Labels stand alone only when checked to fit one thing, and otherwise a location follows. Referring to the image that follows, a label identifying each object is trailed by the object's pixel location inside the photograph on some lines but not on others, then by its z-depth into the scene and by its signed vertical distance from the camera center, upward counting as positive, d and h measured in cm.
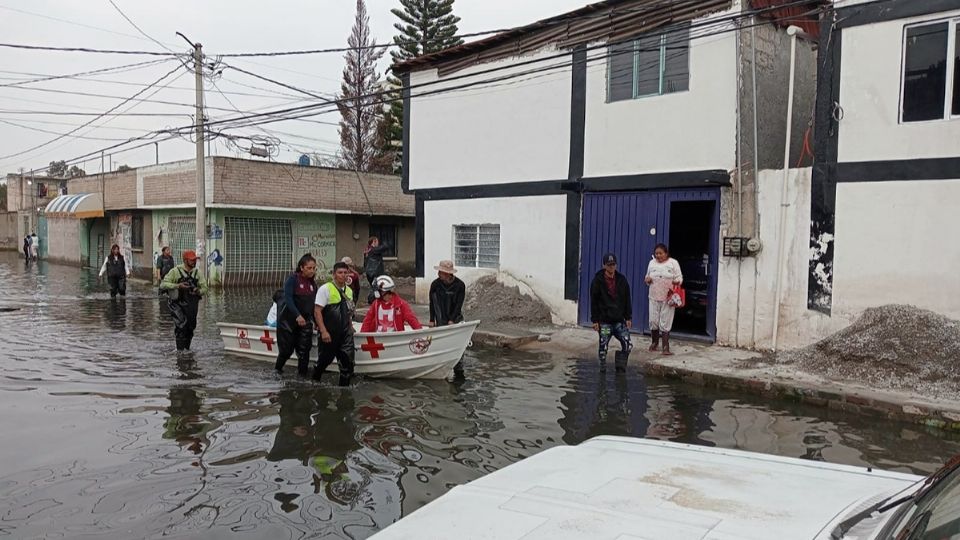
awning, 3133 +136
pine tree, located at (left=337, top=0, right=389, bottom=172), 4062 +699
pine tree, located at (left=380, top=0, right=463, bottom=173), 3747 +1184
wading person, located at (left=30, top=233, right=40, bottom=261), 3968 -73
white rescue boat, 914 -150
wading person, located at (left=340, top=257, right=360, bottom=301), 1273 -85
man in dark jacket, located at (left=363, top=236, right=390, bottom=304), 1672 -49
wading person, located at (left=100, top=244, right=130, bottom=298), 1989 -99
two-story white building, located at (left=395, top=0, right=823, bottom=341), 1142 +194
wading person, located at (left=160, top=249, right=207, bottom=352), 1110 -91
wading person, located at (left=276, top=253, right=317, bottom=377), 921 -103
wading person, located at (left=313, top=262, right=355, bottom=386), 884 -110
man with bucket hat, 996 -81
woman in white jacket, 1095 -66
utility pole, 2080 +196
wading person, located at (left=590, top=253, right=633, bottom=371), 981 -87
